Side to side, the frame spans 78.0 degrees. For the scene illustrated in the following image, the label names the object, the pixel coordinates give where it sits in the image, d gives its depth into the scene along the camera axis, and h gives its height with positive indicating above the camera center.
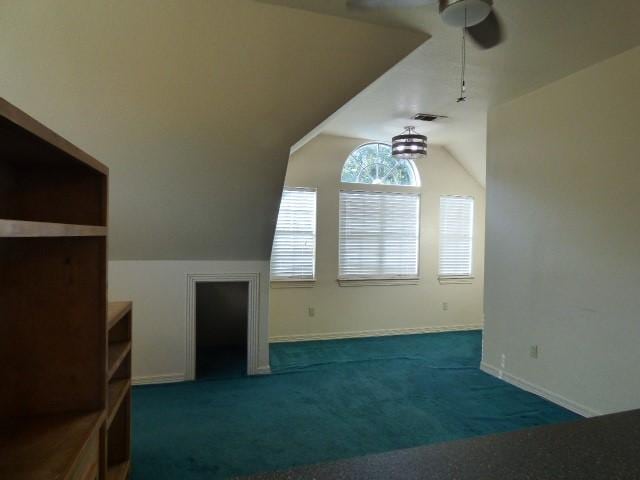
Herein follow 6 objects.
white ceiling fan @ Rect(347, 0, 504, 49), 2.00 +1.17
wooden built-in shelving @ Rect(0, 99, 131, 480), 1.19 -0.25
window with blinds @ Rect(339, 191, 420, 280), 5.45 -0.03
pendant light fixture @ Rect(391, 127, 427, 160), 4.77 +1.07
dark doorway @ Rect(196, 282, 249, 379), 4.78 -1.16
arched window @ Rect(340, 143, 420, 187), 5.47 +0.92
